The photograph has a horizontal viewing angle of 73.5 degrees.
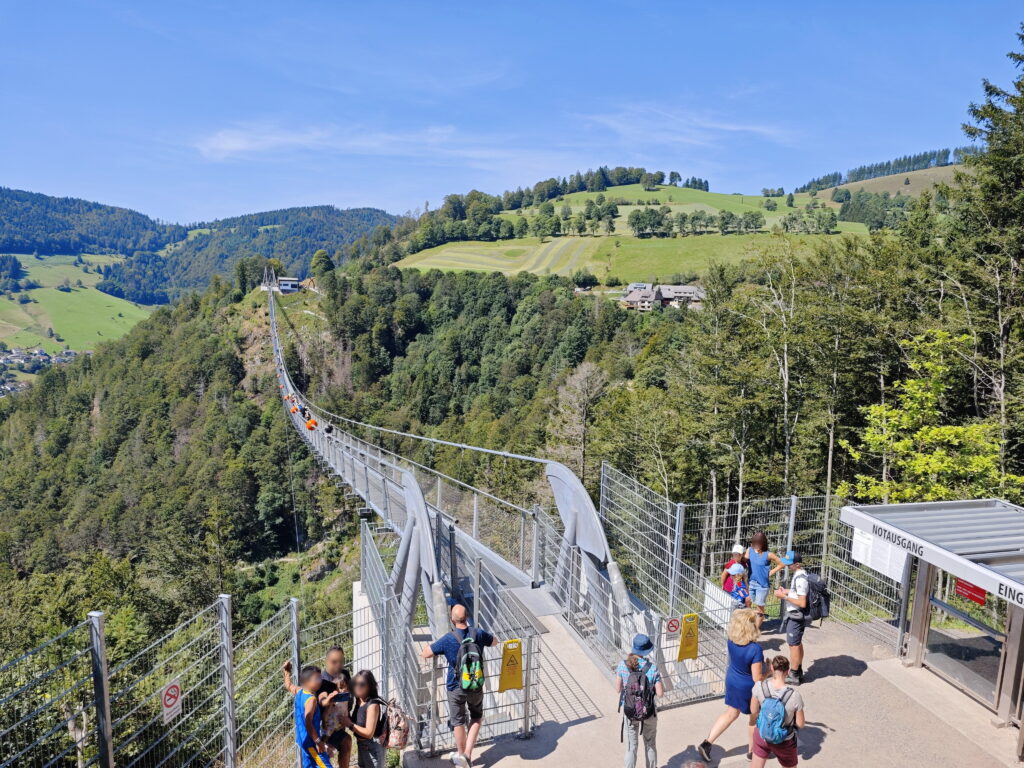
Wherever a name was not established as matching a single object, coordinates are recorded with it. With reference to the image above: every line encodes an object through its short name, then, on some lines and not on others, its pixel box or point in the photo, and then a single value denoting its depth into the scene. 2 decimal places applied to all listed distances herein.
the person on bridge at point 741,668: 4.51
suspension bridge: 4.93
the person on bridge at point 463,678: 4.61
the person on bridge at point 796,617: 5.79
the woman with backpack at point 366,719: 4.06
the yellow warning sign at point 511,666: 4.82
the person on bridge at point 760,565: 6.66
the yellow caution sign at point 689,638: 5.46
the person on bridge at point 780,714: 4.13
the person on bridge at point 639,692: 4.35
